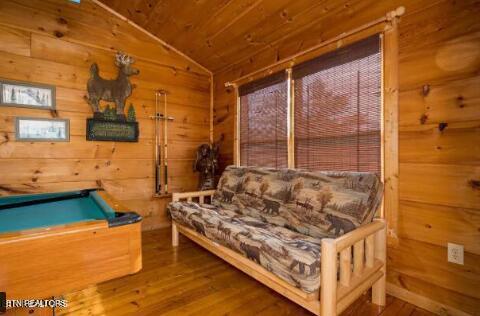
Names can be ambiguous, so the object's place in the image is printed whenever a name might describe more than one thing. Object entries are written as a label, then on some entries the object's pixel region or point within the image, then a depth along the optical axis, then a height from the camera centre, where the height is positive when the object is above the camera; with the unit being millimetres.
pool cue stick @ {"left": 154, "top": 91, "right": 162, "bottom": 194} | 3266 -11
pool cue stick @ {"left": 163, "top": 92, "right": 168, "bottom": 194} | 3338 +169
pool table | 886 -381
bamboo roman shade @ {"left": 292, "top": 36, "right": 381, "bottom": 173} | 1969 +437
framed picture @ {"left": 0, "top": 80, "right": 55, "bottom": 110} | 2381 +655
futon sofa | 1329 -546
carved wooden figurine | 3334 -71
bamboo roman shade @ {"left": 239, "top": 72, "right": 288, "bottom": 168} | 2752 +441
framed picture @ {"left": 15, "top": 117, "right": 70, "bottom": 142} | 2457 +309
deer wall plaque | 2826 +644
